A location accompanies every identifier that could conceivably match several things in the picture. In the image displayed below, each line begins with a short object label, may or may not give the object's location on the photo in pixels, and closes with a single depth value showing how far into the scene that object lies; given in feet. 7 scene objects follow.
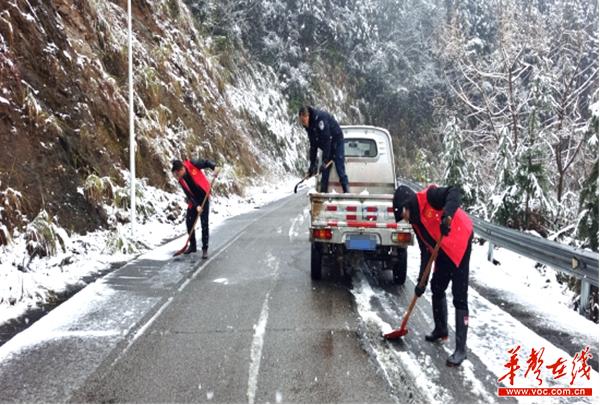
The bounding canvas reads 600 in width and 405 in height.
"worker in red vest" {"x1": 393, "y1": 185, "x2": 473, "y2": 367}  14.23
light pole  32.62
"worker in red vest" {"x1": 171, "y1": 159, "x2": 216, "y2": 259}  29.76
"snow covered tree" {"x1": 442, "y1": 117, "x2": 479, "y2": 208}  60.49
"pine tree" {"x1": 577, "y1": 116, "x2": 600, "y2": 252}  25.84
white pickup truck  21.83
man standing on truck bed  26.43
